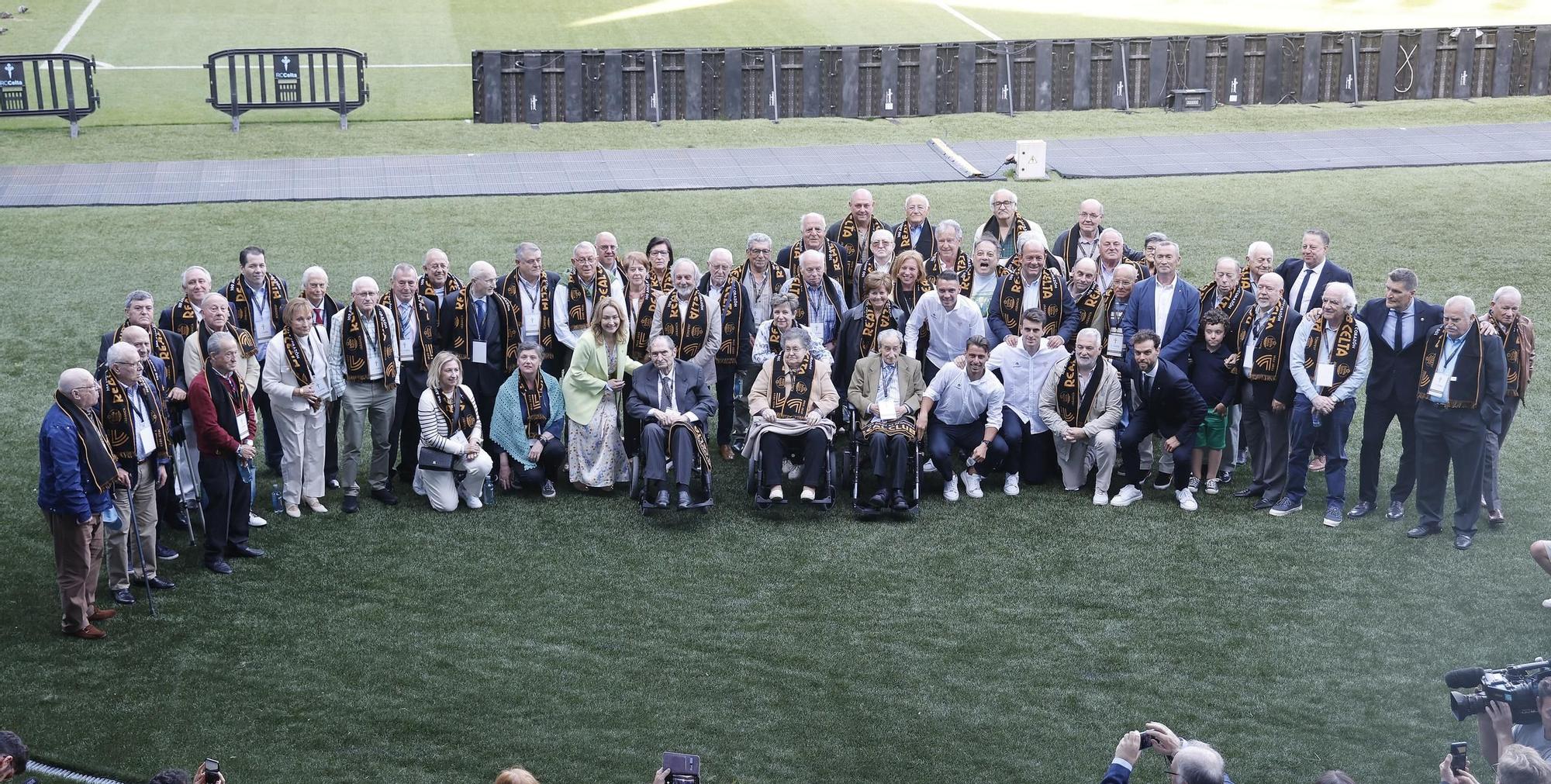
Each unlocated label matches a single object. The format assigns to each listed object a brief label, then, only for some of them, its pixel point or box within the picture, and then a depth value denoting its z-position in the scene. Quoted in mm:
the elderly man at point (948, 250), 12688
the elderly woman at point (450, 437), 11453
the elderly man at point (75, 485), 9172
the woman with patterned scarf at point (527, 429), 11852
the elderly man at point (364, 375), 11422
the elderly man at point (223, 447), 10227
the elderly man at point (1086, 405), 11703
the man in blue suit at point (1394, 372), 11102
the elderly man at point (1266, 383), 11531
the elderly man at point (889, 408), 11523
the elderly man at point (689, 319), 12297
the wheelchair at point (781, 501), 11617
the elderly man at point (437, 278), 12117
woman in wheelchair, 11578
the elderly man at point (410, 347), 11680
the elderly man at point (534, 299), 12469
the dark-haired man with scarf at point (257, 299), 11844
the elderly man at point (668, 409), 11480
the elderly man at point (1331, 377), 11258
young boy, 11781
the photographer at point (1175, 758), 5836
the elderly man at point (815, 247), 13062
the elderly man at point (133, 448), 9648
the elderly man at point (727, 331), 12492
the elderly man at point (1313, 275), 12359
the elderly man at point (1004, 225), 13602
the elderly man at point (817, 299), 12500
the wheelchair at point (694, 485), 11547
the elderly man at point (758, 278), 12766
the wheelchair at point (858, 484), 11547
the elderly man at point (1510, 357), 10688
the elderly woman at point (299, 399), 11211
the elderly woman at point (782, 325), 11992
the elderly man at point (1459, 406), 10602
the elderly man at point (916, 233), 13648
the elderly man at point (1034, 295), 12367
